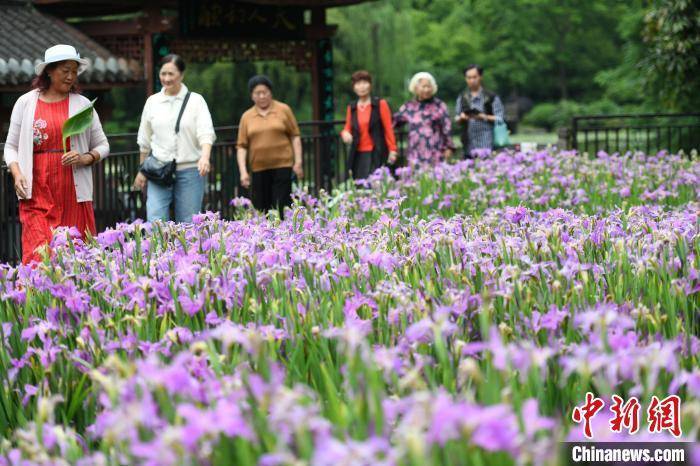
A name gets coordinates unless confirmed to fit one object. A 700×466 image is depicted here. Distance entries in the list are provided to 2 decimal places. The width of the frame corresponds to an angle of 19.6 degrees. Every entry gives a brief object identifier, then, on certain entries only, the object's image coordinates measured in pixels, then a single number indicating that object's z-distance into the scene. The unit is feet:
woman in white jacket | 35.67
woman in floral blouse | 58.80
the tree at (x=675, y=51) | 100.29
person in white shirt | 41.90
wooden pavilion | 75.29
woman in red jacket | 56.29
